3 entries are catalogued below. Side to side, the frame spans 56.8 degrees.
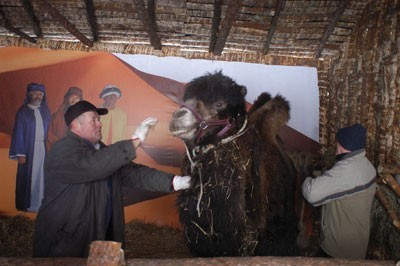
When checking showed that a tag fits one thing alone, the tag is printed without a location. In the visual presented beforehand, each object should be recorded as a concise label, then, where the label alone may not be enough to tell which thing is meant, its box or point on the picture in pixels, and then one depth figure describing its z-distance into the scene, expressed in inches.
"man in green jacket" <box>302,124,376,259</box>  124.3
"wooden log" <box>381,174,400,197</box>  138.7
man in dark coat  118.3
